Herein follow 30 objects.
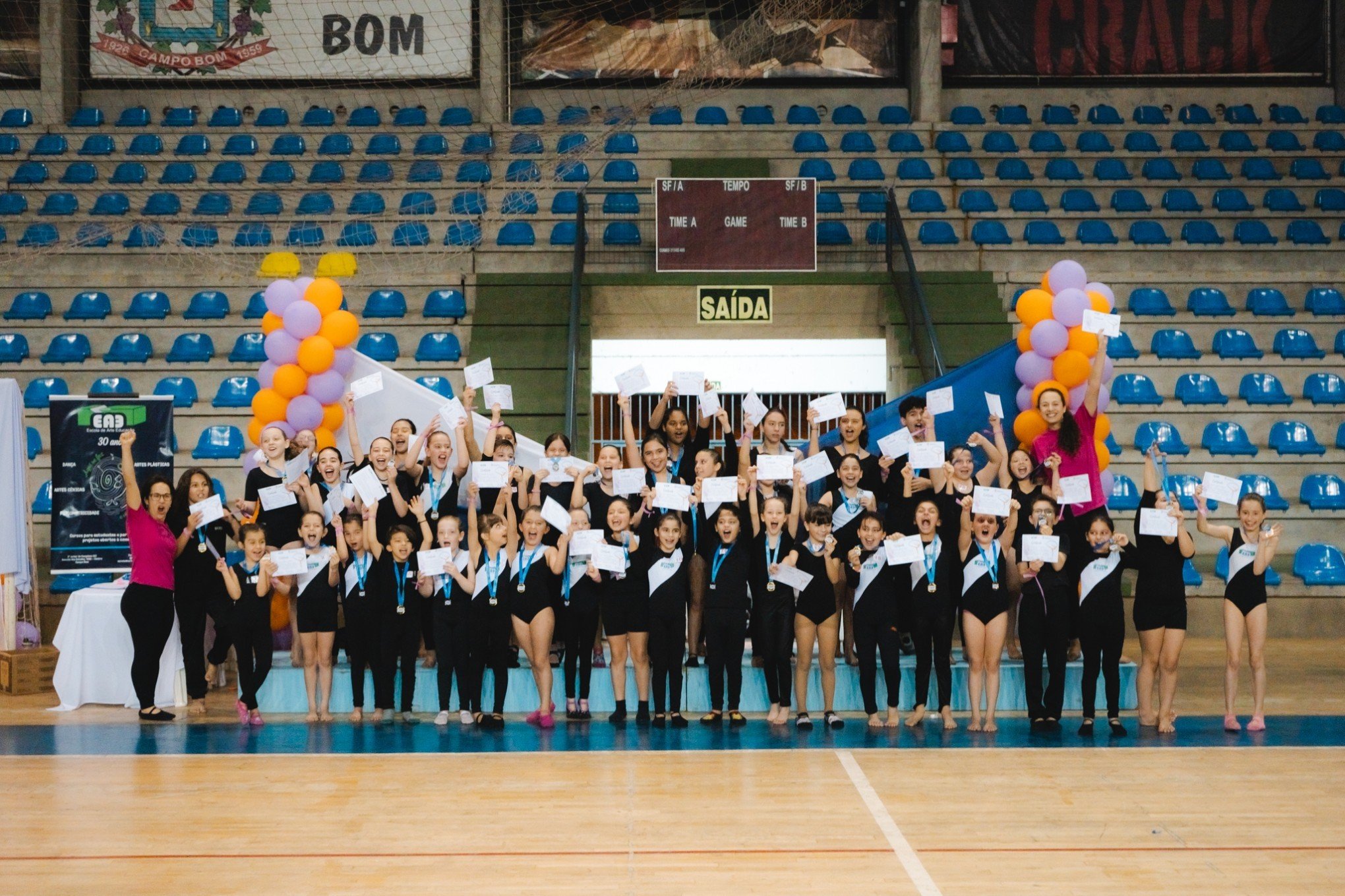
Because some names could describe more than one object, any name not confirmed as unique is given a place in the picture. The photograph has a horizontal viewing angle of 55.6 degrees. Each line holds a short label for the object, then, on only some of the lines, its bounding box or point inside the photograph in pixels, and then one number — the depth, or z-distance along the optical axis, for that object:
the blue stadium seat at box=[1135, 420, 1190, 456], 12.15
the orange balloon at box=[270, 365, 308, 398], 8.82
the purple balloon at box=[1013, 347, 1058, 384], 8.87
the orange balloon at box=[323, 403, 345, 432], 9.08
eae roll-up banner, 9.02
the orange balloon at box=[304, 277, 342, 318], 9.05
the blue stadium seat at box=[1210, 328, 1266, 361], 13.22
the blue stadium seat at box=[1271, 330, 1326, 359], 13.22
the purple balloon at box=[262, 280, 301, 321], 9.03
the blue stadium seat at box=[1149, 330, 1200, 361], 13.16
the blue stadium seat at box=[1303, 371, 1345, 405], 12.78
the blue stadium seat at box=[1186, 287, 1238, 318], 13.70
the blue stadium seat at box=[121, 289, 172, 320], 13.67
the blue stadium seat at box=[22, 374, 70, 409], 12.58
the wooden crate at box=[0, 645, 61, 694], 8.86
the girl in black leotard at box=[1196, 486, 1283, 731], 7.35
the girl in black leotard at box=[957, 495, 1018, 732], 7.49
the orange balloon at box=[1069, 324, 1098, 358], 8.71
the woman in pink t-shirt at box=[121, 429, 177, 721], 7.84
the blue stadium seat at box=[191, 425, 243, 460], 12.01
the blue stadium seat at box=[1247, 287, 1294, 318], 13.68
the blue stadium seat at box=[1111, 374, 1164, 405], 12.59
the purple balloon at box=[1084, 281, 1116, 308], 9.01
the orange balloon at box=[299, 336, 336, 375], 8.82
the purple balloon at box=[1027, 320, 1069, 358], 8.74
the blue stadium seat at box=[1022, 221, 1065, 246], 14.72
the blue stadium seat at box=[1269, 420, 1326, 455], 12.36
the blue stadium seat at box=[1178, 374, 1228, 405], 12.68
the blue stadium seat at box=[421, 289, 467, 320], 13.59
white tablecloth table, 8.23
